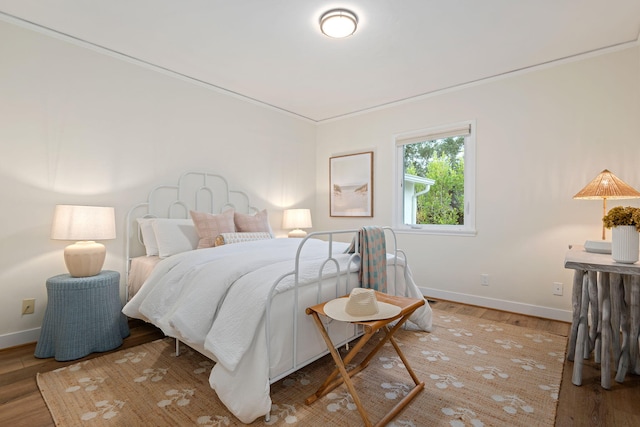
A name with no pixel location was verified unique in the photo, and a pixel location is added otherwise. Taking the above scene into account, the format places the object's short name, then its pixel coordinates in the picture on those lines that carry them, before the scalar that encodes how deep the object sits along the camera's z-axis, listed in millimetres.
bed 1563
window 3553
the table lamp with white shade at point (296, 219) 4211
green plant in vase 1710
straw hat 1542
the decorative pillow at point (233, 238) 2775
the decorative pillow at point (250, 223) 3213
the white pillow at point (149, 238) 2887
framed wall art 4331
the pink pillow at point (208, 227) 2867
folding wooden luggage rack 1506
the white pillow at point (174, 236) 2762
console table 1821
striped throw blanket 2174
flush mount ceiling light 2270
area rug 1585
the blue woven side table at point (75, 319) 2195
